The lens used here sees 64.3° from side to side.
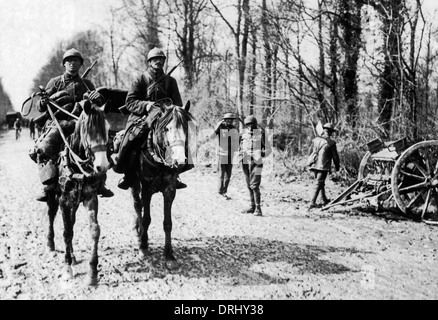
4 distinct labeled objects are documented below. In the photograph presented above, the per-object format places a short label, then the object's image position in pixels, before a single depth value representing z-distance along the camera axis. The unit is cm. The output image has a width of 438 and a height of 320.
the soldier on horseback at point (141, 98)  540
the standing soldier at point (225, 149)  998
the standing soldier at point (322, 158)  891
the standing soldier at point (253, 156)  836
